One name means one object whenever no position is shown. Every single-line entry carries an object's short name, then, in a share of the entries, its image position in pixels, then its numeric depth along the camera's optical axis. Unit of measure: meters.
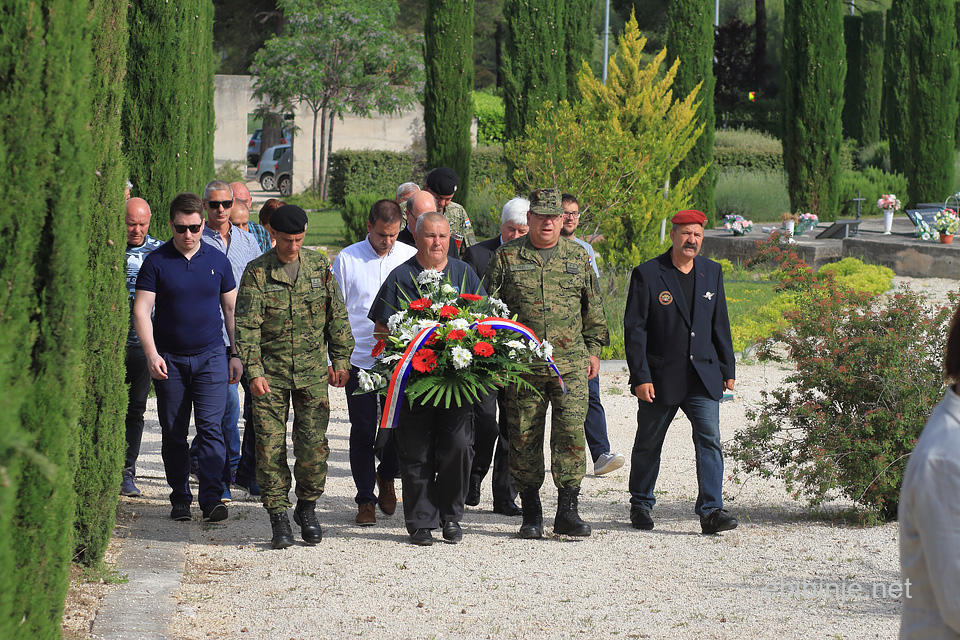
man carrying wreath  12.15
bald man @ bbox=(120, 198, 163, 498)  13.52
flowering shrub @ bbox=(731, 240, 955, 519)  12.14
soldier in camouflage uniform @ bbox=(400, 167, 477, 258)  16.05
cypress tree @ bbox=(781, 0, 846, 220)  46.44
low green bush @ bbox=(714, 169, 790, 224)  51.34
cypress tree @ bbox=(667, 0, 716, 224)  47.97
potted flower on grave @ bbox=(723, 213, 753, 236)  42.00
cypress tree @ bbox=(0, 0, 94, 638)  6.76
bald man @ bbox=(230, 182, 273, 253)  16.04
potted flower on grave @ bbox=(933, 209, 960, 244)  36.31
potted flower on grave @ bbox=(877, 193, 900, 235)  40.66
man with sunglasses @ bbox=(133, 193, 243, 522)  12.80
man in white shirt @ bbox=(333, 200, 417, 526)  13.23
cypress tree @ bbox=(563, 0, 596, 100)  40.47
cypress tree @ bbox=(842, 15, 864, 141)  79.12
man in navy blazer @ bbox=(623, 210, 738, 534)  12.48
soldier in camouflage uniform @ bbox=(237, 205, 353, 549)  11.92
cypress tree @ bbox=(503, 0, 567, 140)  39.44
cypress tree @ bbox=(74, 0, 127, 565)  10.66
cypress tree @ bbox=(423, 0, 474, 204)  39.47
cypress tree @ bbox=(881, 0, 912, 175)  54.16
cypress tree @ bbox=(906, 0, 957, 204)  49.62
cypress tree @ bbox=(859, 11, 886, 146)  77.69
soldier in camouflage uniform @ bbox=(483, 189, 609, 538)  12.26
